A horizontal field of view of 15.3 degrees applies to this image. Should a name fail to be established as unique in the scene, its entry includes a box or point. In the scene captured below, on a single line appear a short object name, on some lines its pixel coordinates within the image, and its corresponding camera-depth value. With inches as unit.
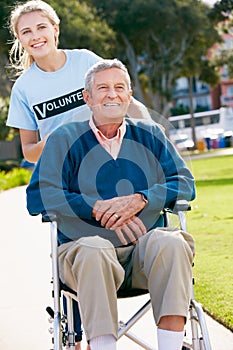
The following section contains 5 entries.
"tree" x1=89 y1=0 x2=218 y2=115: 1562.5
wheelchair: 136.0
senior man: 130.3
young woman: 166.6
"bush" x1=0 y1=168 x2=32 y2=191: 818.2
